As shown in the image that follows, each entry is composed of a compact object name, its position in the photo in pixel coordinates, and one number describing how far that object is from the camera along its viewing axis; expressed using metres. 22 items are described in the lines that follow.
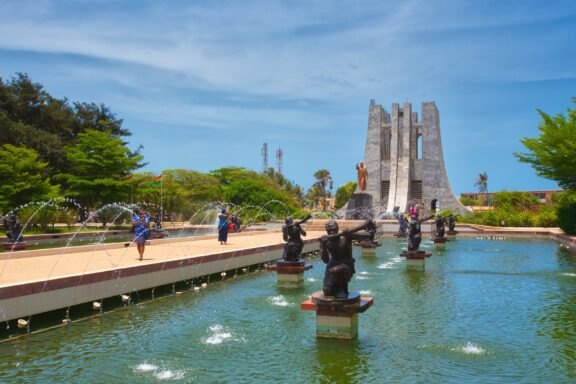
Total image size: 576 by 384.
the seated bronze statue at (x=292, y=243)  14.28
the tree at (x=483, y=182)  138.38
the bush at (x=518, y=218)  40.25
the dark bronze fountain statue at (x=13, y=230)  22.25
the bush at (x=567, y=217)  29.56
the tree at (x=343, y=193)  89.50
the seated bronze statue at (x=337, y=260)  8.40
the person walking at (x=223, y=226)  20.62
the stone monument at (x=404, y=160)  61.62
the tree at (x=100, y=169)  40.31
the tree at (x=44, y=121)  44.31
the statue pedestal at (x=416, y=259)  17.41
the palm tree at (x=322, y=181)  110.50
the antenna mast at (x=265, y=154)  113.56
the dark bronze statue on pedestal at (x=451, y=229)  33.16
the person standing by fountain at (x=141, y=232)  14.69
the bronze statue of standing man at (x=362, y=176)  59.86
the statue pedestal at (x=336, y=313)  8.38
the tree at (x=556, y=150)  30.27
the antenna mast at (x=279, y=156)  117.62
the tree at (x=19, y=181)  34.69
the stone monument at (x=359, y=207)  48.90
